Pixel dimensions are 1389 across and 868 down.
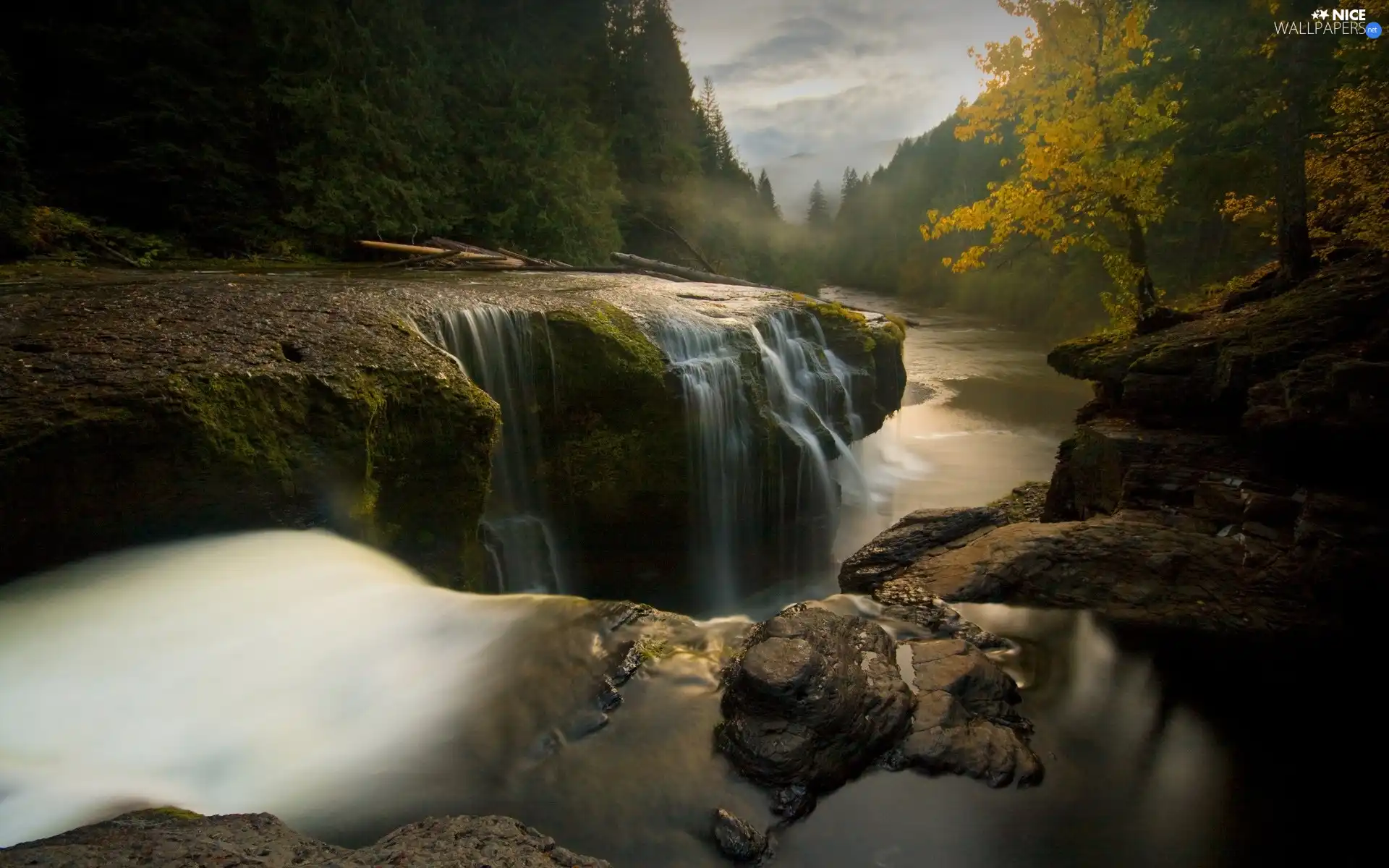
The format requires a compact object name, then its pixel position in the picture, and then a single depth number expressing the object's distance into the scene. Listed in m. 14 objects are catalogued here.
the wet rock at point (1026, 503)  9.55
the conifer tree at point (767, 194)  56.24
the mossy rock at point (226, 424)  3.37
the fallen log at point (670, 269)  17.20
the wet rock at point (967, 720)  3.12
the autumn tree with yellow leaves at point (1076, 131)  9.40
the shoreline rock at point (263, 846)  1.74
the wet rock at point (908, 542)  6.51
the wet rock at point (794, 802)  2.78
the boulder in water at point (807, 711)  2.91
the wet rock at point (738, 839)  2.57
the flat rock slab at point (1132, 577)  4.79
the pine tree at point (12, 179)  8.02
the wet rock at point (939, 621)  4.46
